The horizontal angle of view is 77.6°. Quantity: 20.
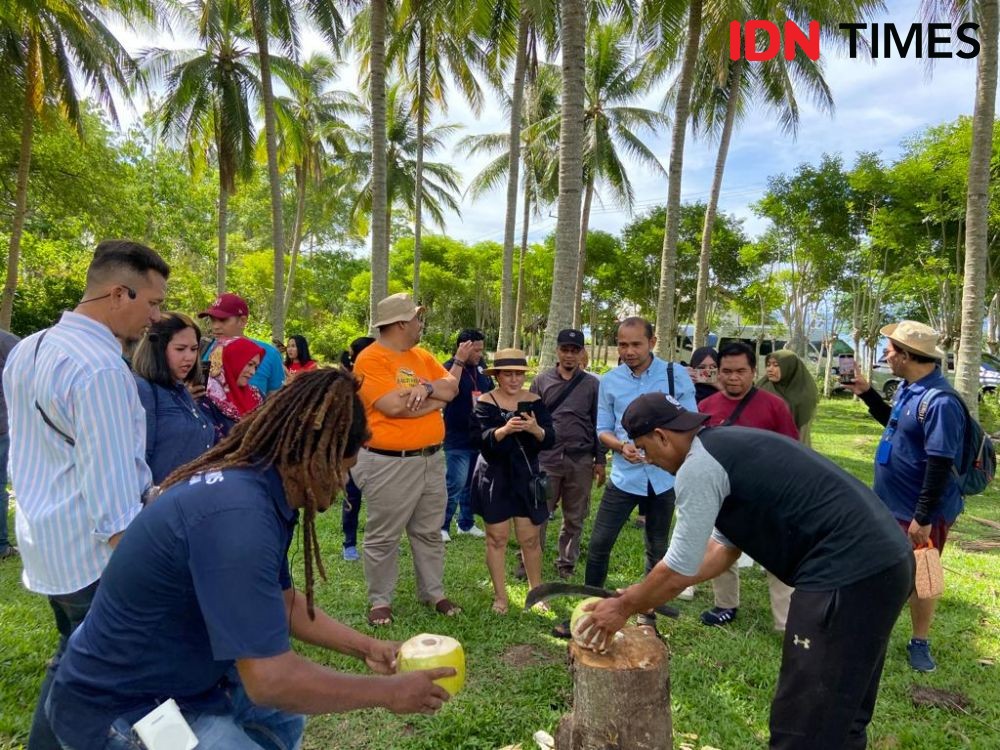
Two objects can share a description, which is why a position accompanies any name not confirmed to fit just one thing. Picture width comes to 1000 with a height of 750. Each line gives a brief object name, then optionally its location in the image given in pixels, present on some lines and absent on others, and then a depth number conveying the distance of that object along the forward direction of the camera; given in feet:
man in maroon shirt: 13.24
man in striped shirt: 6.54
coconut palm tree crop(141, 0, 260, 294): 55.36
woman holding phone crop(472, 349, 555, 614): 13.89
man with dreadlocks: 4.61
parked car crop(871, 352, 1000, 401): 57.88
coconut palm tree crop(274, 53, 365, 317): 77.20
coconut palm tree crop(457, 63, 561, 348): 71.77
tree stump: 8.12
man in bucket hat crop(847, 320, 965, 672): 11.07
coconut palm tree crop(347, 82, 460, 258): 80.43
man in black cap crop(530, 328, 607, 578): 15.87
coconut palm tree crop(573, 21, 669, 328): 66.44
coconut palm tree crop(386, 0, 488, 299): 55.01
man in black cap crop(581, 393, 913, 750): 7.07
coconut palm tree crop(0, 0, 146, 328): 43.65
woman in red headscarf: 13.14
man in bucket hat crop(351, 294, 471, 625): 13.08
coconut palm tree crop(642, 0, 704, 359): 38.19
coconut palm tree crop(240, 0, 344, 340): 46.09
